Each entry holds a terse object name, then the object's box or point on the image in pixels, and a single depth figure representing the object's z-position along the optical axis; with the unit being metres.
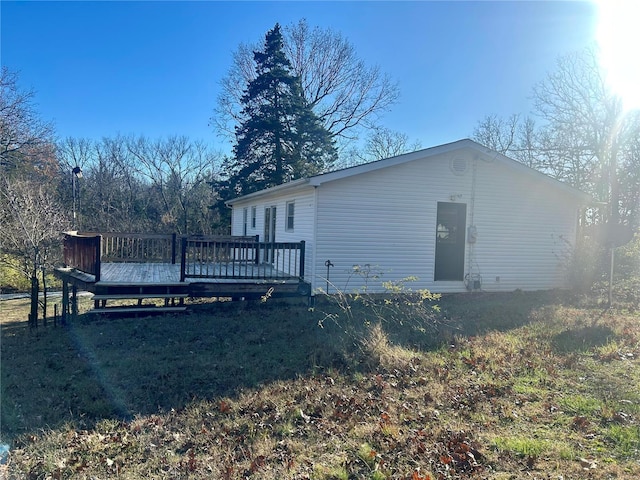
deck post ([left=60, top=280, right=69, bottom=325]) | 8.87
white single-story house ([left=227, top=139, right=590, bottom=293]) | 10.38
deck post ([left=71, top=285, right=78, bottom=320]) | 9.17
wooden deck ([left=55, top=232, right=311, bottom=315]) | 8.81
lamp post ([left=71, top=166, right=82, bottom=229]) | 16.09
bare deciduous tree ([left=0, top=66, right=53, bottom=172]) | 19.52
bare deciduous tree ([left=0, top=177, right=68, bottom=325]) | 8.41
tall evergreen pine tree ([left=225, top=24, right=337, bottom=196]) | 23.27
